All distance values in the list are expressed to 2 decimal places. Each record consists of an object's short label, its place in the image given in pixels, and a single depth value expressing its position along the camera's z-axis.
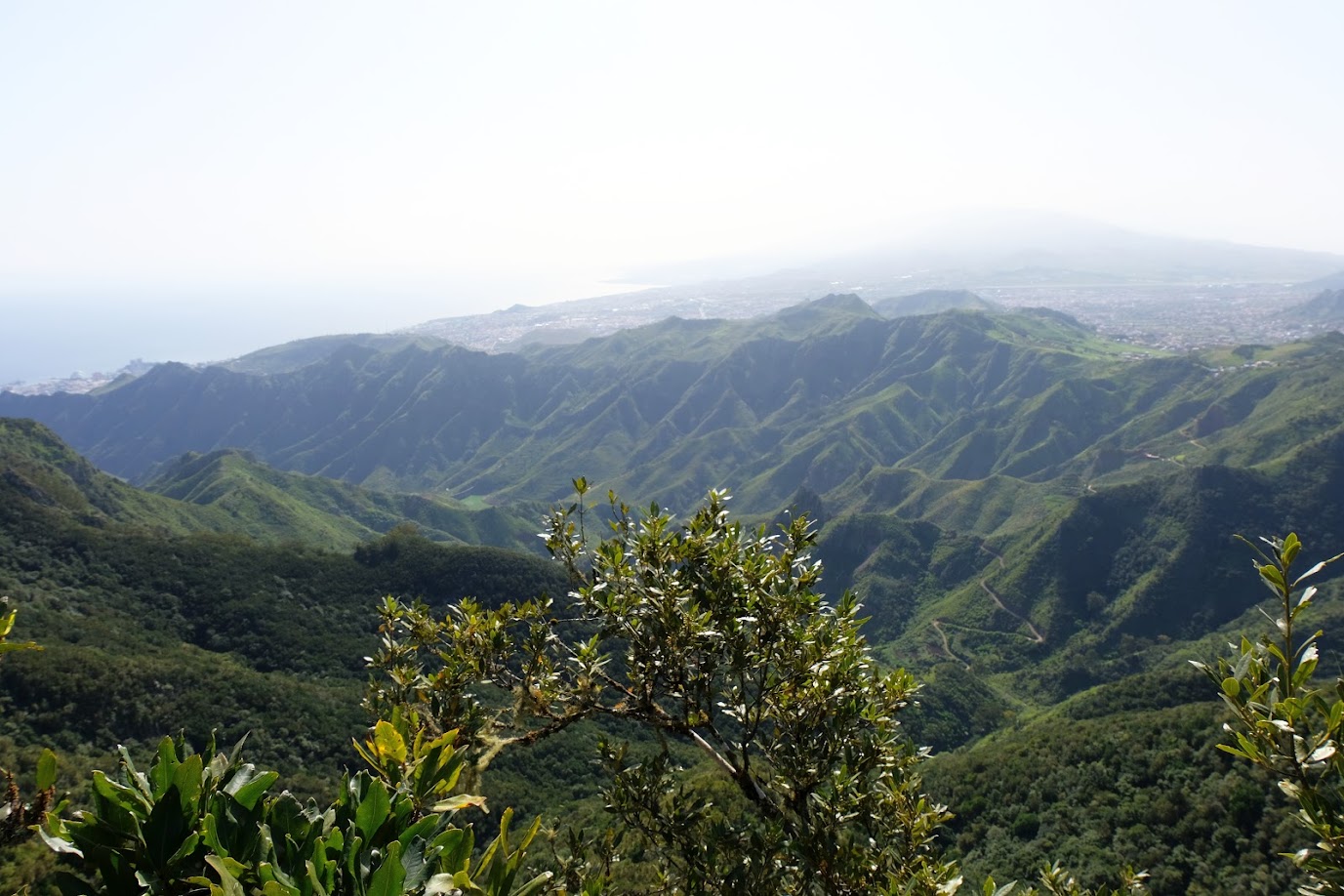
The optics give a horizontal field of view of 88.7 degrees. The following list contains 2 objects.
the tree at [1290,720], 3.28
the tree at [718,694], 5.55
